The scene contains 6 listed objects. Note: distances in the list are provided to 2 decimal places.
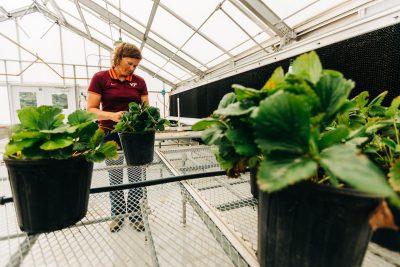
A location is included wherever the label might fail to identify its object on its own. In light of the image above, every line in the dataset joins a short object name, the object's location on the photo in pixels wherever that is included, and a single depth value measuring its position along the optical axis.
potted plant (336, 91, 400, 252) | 0.41
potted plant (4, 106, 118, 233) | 0.48
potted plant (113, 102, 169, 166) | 0.95
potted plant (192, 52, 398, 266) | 0.26
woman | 1.36
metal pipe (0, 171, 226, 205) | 0.72
